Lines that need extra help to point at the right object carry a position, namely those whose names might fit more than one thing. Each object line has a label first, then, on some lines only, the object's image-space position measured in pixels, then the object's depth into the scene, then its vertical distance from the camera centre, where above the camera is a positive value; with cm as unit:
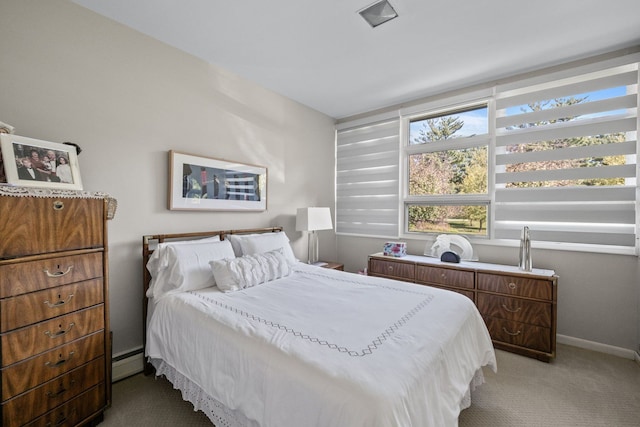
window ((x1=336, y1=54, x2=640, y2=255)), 248 +53
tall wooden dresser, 131 -53
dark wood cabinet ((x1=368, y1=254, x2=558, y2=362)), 239 -78
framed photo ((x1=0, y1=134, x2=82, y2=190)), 146 +24
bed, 106 -63
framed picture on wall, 244 +23
